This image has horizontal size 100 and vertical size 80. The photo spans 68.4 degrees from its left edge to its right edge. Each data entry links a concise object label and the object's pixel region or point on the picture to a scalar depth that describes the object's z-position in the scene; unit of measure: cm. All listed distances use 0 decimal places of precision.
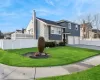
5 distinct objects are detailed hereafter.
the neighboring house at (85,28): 2986
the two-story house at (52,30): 1490
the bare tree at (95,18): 2989
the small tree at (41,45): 778
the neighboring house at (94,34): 3202
